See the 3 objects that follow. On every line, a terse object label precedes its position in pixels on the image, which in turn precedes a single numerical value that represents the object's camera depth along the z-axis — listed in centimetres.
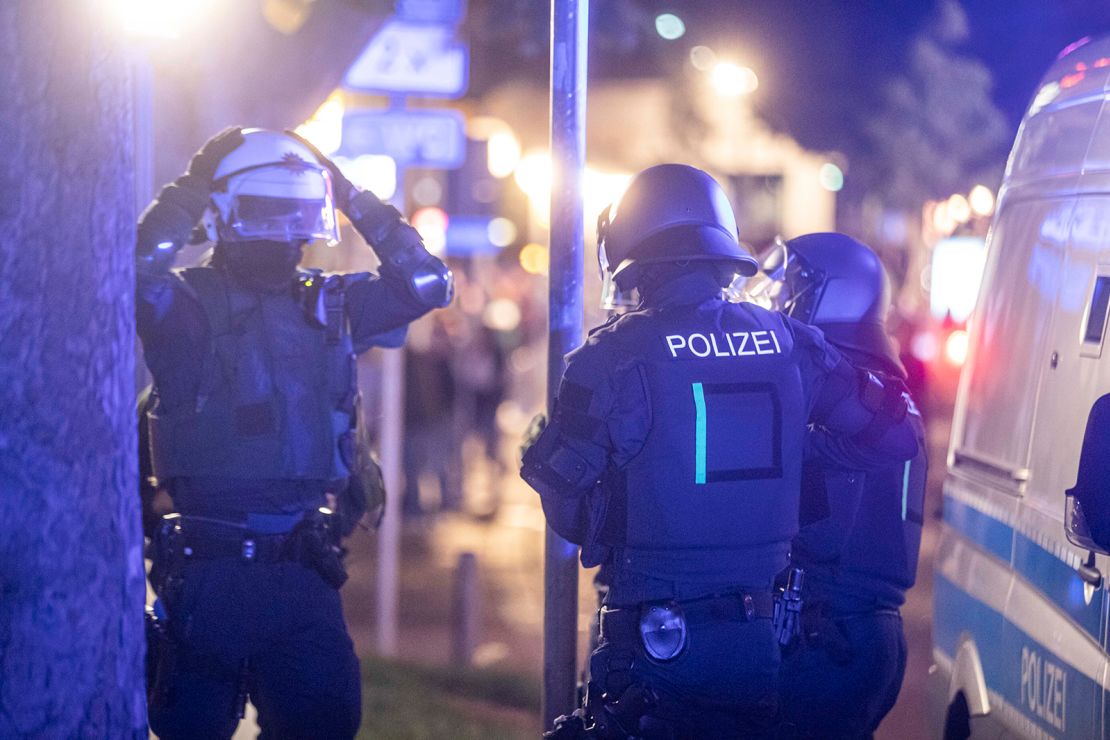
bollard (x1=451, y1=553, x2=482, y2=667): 1513
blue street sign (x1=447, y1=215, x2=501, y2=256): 3537
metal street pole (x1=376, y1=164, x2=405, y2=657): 1521
